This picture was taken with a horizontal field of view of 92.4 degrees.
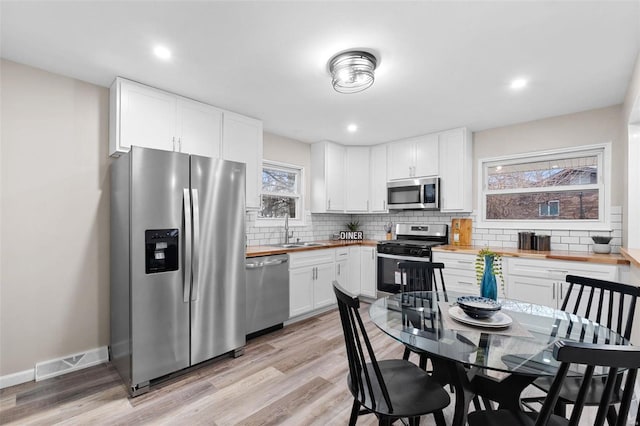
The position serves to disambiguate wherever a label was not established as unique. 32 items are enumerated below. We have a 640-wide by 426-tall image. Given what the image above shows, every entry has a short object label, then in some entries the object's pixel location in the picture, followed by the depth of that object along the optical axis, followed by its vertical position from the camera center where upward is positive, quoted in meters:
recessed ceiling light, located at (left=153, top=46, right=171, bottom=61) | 2.13 +1.15
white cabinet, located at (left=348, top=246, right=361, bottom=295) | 4.51 -0.80
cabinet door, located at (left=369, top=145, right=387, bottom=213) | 4.71 +0.55
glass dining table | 1.28 -0.60
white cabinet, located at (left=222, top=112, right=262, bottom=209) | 3.30 +0.76
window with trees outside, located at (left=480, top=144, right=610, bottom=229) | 3.33 +0.32
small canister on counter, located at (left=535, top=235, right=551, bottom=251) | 3.42 -0.31
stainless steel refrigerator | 2.25 -0.39
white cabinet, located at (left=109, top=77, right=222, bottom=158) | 2.57 +0.85
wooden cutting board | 4.07 -0.24
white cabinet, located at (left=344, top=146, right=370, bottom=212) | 4.86 +0.57
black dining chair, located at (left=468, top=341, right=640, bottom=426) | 0.87 -0.45
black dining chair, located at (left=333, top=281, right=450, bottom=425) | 1.33 -0.85
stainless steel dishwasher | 3.12 -0.83
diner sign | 5.03 -0.34
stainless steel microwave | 4.10 +0.29
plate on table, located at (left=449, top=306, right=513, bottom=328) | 1.57 -0.56
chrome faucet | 4.26 -0.23
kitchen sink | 3.96 -0.41
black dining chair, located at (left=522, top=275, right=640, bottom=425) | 1.43 -0.83
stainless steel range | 3.89 -0.45
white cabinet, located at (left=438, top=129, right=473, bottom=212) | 3.92 +0.59
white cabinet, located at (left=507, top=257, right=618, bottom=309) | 2.78 -0.60
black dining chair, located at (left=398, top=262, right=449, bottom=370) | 2.55 -0.51
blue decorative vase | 1.81 -0.39
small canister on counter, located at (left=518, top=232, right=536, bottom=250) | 3.51 -0.28
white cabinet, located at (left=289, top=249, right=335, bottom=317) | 3.62 -0.82
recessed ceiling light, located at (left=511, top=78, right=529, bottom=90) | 2.59 +1.14
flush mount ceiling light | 2.17 +1.07
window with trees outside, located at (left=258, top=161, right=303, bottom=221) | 4.25 +0.34
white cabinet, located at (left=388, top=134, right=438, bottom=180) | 4.17 +0.82
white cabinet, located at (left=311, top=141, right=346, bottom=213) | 4.61 +0.56
